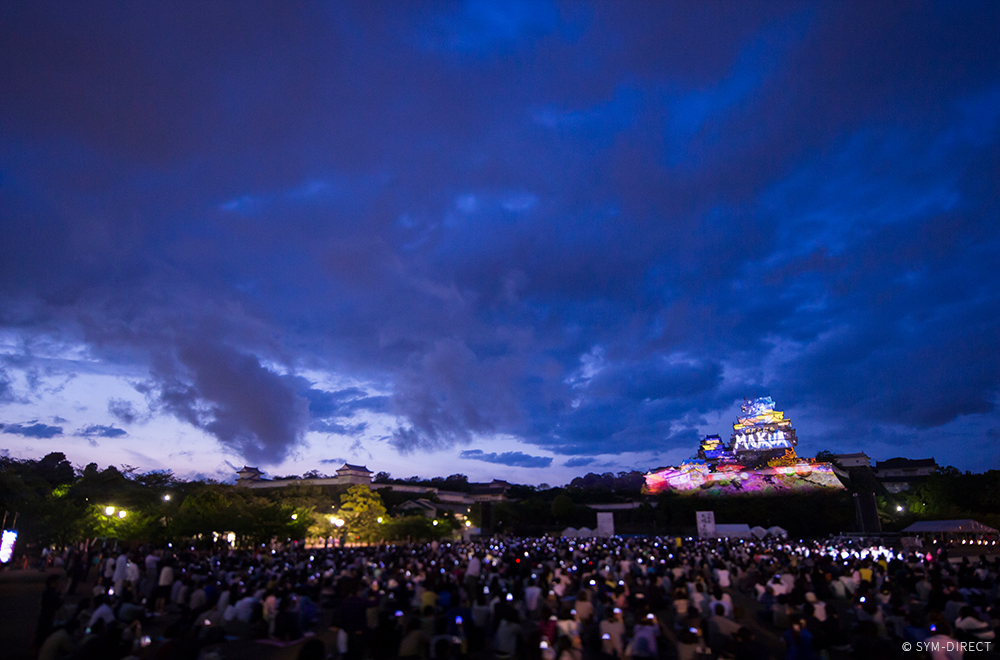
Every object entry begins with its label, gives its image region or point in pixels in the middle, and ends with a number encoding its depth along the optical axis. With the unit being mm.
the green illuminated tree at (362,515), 44531
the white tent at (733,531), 44844
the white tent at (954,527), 33312
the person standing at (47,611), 10195
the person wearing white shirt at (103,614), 9539
